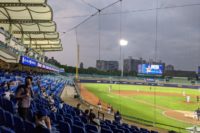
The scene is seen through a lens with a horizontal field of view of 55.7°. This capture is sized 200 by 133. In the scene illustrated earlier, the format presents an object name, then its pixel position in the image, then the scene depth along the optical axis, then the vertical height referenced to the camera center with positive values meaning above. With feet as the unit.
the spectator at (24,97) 15.47 -2.44
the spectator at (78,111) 25.95 -5.93
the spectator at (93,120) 19.68 -5.46
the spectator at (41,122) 10.62 -3.43
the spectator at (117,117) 34.41 -9.01
